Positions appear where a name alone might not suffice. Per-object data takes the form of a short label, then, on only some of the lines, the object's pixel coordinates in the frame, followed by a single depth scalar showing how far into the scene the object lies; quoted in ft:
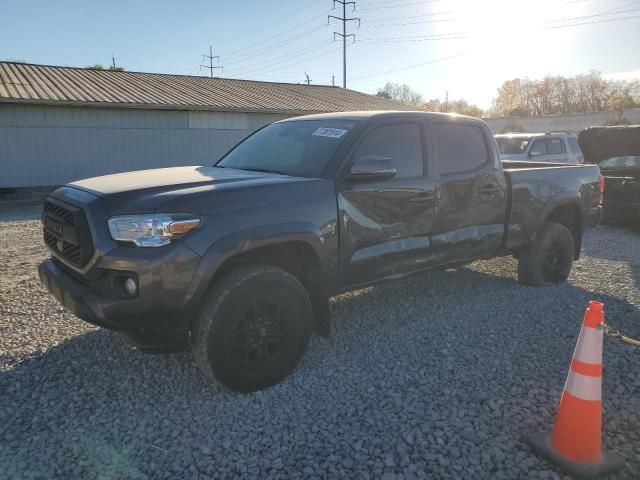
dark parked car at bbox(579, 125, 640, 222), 30.32
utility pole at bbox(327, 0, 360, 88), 153.68
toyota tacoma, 9.73
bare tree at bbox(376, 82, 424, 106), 290.76
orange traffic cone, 8.46
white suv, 41.50
